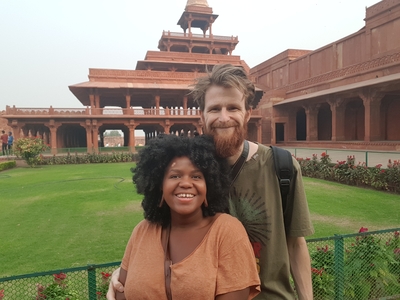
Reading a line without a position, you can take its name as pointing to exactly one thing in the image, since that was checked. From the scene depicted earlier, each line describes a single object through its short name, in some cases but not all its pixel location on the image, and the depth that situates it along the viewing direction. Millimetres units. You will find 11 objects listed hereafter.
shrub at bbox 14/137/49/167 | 18734
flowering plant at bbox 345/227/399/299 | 3213
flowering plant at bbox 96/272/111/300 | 2835
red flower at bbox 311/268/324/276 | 3115
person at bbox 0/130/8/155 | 22803
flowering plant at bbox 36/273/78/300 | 2615
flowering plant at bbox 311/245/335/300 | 3125
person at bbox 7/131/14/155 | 23122
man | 1451
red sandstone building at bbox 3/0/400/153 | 18391
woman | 1188
